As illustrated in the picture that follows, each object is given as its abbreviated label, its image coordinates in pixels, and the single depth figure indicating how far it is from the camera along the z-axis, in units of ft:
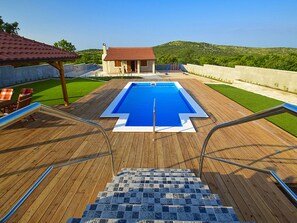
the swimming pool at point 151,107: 23.90
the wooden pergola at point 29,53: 20.01
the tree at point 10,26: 105.17
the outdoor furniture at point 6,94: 27.17
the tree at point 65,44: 149.89
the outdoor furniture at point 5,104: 22.92
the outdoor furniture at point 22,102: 23.59
